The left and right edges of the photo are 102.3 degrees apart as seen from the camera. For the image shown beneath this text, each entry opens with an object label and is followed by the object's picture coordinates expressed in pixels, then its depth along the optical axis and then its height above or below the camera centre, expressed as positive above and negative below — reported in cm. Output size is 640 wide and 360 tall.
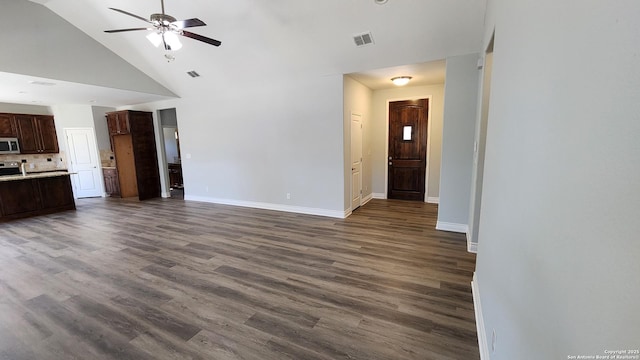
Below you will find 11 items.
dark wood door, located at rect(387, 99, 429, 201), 625 -19
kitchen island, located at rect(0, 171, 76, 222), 544 -102
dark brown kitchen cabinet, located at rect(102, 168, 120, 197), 775 -103
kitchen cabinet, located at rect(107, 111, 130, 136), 707 +70
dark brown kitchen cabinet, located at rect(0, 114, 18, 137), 648 +61
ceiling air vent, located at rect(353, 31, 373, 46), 377 +153
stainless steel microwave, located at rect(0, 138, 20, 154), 644 +10
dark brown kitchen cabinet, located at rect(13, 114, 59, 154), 679 +43
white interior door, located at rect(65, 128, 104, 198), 761 -42
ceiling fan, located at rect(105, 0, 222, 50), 286 +135
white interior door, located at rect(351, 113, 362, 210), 545 -40
